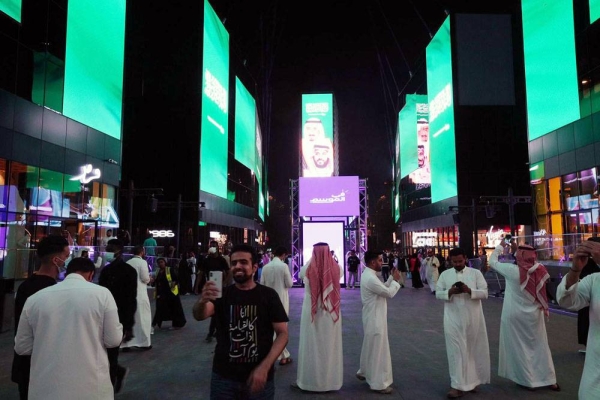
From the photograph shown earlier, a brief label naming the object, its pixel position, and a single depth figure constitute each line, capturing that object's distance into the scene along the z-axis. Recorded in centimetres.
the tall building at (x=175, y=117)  3525
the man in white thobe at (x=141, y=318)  851
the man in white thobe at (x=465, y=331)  582
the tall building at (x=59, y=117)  1733
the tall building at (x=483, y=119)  3766
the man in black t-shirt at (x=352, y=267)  2138
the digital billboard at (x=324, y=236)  2119
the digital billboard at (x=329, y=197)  2142
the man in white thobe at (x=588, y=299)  340
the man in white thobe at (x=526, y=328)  605
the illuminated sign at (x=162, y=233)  3581
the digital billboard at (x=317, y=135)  5059
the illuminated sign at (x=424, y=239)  4584
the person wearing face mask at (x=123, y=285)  638
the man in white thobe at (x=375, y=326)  602
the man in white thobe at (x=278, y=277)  806
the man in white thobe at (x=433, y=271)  1978
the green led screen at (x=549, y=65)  2395
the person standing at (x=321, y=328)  604
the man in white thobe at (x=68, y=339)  311
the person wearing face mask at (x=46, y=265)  384
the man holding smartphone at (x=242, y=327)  302
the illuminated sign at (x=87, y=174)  2181
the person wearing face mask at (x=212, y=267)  788
